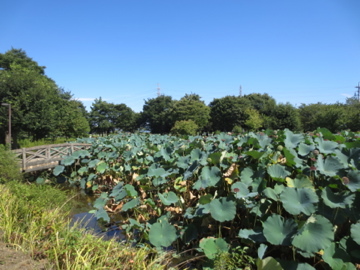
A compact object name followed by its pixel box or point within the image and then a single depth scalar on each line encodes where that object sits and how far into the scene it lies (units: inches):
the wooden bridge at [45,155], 355.3
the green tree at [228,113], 1422.2
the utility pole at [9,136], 565.9
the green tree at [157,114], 1787.6
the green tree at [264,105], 1278.5
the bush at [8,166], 273.1
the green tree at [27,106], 629.0
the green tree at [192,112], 1489.9
